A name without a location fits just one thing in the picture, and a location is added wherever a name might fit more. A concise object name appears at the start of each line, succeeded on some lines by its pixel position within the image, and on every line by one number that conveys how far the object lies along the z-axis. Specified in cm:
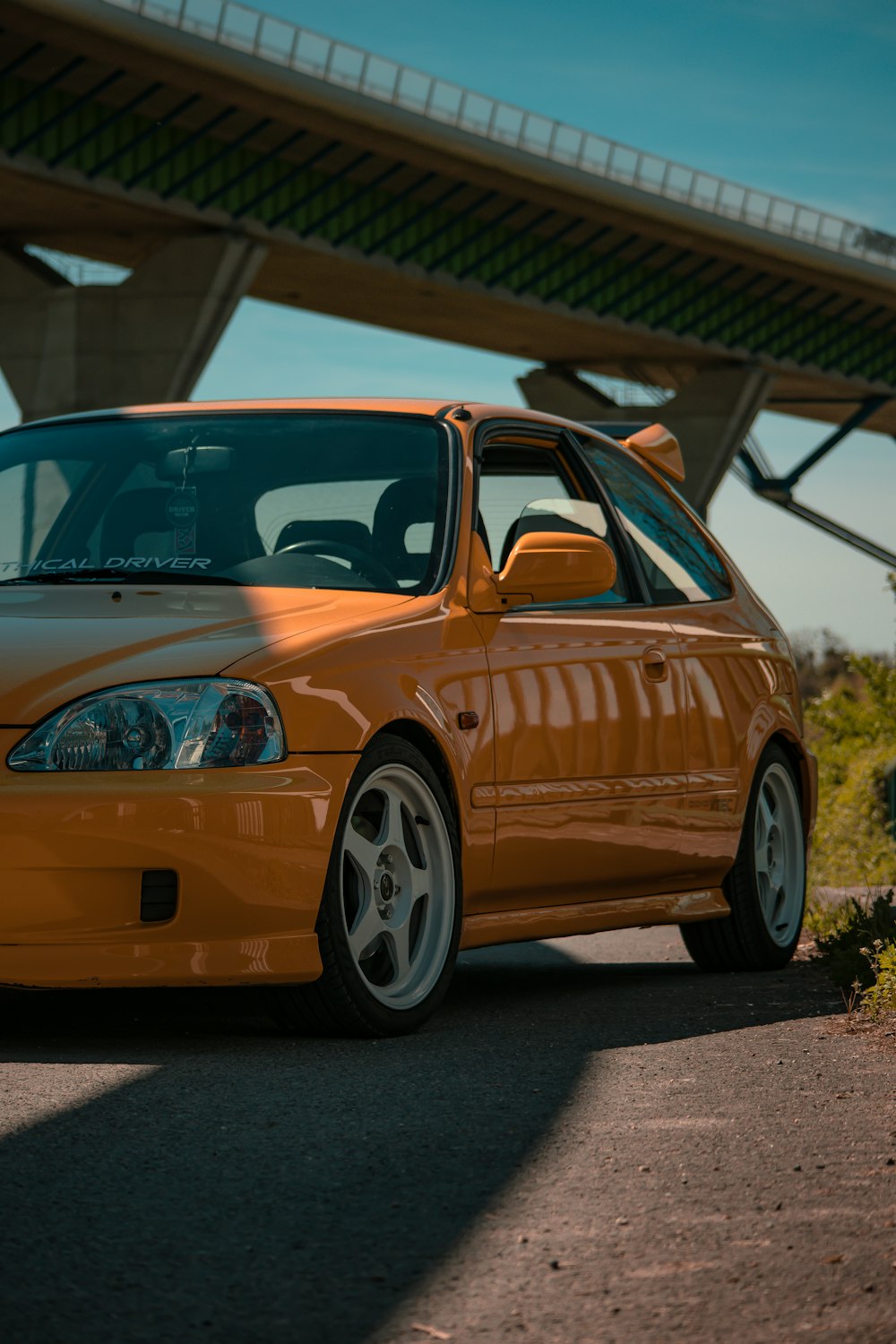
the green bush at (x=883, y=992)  577
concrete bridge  3831
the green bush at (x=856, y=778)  1422
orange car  497
